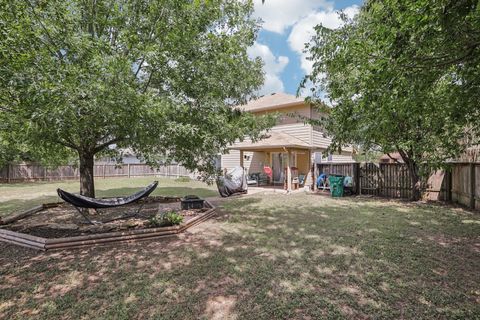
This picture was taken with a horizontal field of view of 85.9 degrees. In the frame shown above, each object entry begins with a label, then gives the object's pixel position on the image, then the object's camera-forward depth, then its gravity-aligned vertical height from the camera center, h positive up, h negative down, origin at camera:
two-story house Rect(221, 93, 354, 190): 14.29 +1.14
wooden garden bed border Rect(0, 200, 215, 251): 4.75 -1.41
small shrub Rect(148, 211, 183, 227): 5.84 -1.25
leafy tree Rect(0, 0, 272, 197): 4.32 +1.86
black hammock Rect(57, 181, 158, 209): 5.37 -0.80
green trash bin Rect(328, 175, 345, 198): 11.70 -0.91
